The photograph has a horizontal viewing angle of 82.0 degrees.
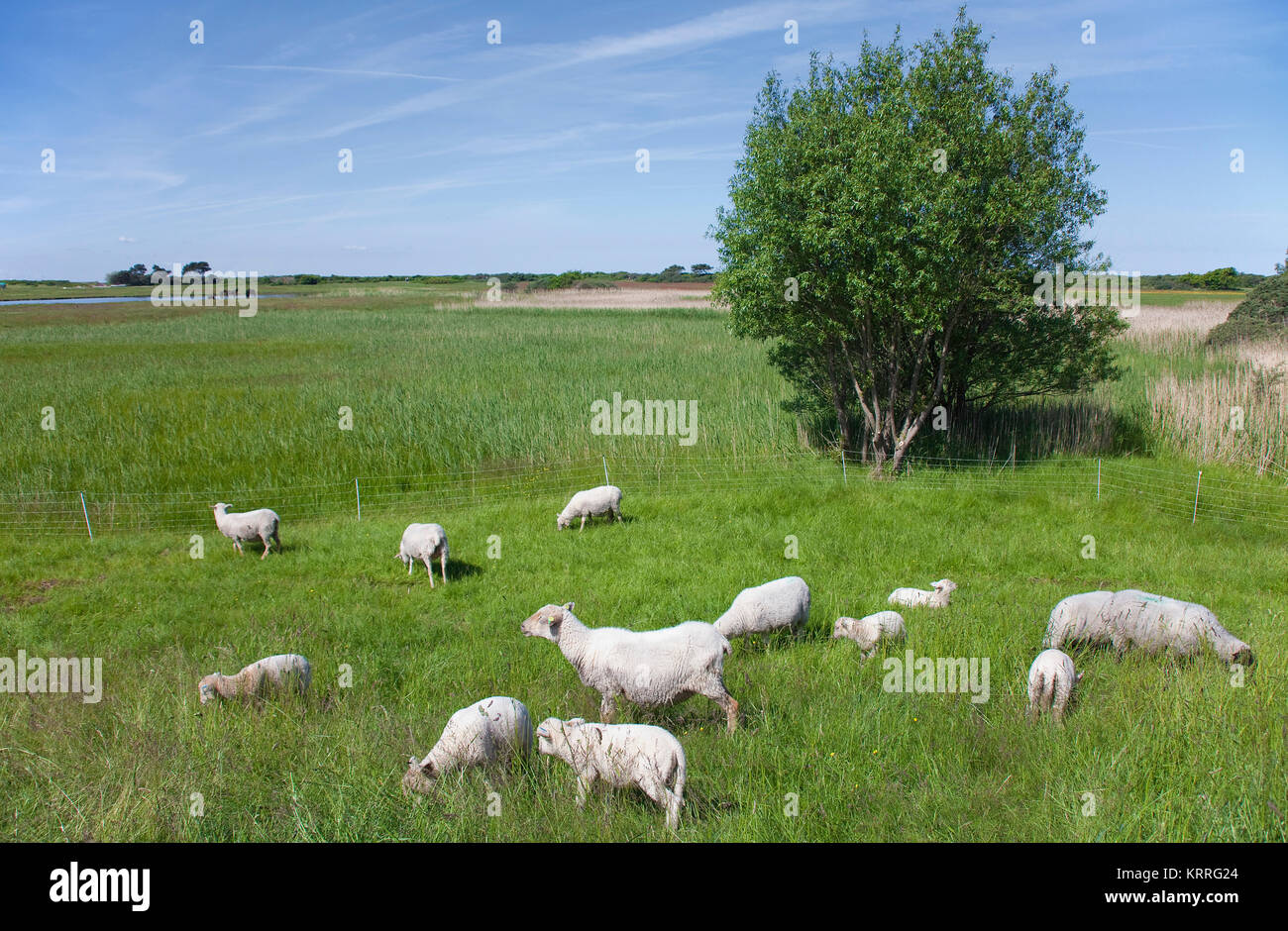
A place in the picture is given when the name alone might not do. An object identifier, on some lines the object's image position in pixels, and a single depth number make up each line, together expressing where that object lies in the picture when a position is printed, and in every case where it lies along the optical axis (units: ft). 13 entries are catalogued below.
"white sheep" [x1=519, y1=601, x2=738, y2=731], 21.22
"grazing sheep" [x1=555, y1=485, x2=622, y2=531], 46.73
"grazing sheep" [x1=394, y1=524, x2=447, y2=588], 38.73
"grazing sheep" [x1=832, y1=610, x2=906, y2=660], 27.43
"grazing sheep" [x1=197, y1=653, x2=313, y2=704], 23.70
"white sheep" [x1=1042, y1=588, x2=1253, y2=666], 24.59
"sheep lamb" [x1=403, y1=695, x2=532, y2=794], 17.10
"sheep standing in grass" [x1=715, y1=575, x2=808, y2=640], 28.60
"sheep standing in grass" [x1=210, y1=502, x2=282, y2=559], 43.09
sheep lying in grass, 31.81
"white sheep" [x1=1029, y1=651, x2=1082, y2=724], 20.27
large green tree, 50.98
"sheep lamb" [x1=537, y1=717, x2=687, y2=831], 15.46
